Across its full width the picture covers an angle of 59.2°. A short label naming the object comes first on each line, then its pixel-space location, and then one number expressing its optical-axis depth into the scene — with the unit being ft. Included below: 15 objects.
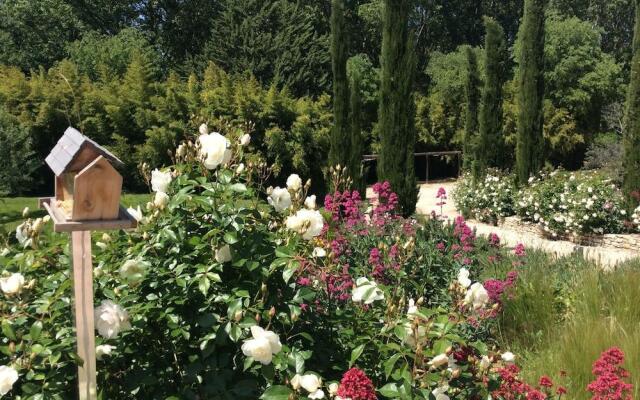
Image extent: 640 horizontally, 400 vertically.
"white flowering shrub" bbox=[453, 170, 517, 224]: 32.91
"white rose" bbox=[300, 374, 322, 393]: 4.71
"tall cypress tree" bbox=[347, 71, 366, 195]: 31.99
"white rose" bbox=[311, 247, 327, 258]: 6.18
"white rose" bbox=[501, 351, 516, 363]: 6.18
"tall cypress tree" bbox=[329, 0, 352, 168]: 31.78
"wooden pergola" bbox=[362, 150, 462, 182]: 56.44
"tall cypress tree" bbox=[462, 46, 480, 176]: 43.83
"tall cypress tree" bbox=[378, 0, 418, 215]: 29.25
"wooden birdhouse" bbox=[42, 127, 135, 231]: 4.90
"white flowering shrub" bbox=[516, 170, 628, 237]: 26.55
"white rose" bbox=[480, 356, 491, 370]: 5.84
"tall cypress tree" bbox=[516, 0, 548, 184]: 33.71
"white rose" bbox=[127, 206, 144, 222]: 6.59
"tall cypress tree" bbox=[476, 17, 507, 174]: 37.33
